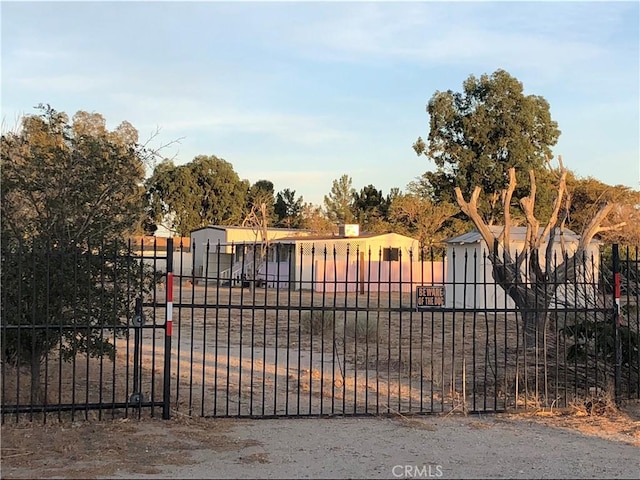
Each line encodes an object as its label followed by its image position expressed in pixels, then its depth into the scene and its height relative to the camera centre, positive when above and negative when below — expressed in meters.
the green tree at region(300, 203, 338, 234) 50.00 +2.16
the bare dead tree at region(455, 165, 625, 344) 10.10 +0.10
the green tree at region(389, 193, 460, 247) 41.31 +2.01
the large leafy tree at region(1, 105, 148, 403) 6.89 +0.10
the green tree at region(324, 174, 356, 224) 56.06 +4.08
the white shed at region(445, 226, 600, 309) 20.16 -0.06
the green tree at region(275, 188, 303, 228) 65.75 +4.16
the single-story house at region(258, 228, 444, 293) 35.94 -0.25
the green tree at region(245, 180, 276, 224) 59.26 +4.94
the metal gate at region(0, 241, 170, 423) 6.68 -0.68
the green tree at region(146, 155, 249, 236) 58.75 +4.57
